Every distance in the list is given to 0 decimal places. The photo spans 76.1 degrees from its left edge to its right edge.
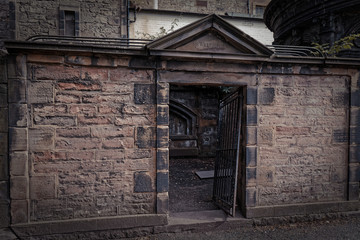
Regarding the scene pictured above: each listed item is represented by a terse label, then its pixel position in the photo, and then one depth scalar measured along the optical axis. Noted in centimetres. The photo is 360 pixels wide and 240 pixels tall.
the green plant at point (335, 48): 427
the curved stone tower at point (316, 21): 659
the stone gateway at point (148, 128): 339
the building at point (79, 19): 873
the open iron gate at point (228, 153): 418
